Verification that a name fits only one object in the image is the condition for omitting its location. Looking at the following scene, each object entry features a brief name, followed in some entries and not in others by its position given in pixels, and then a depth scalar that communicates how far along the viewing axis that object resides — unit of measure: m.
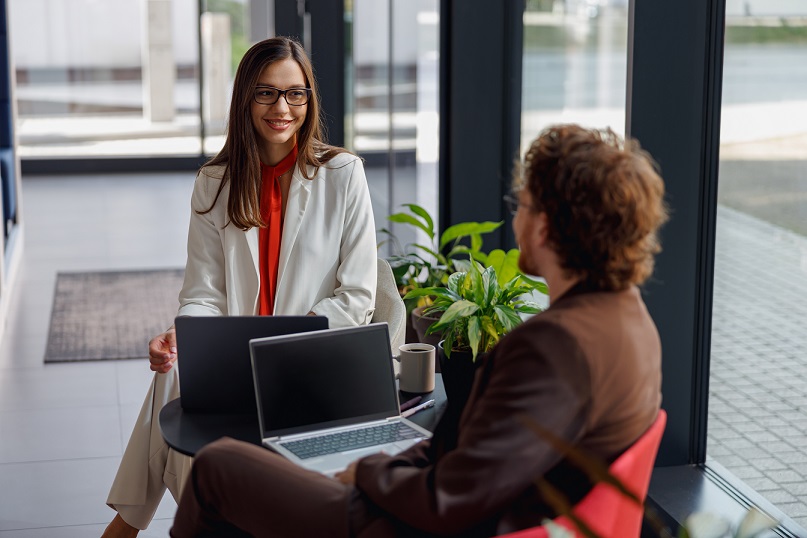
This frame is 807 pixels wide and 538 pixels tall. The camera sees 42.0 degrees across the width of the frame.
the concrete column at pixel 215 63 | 11.77
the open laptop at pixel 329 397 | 2.08
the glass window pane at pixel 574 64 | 3.57
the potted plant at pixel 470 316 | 2.35
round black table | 2.15
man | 1.63
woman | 2.81
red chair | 1.64
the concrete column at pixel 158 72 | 11.86
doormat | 5.23
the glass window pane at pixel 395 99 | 5.09
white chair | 3.04
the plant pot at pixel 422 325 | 3.80
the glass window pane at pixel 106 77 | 11.65
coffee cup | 2.44
